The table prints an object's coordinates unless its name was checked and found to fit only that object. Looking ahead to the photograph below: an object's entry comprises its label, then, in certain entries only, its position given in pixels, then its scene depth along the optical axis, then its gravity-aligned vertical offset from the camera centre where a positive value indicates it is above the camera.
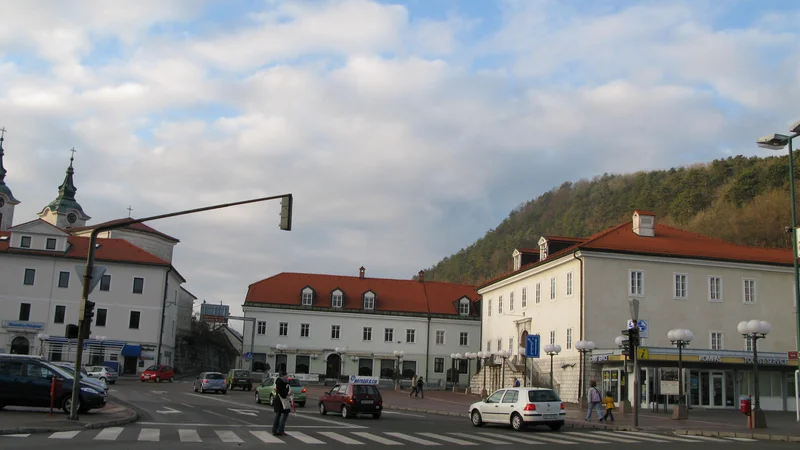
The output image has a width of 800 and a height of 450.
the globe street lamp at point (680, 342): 28.66 +0.76
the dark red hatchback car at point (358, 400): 28.86 -2.05
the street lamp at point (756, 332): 25.31 +1.20
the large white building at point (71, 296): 66.38 +3.54
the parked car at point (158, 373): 60.25 -2.84
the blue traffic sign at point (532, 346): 33.66 +0.42
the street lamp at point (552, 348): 38.22 +0.39
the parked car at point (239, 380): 53.84 -2.71
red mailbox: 25.43 -1.43
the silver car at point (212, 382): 46.75 -2.61
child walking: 28.27 -1.71
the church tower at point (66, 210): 97.06 +16.26
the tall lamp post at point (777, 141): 23.52 +7.09
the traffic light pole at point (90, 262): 20.95 +2.12
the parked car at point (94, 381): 25.03 -1.55
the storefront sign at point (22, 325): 65.75 +0.65
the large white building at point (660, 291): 45.25 +4.36
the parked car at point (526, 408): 23.84 -1.73
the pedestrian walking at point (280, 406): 19.97 -1.66
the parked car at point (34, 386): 23.67 -1.68
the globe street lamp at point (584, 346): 37.25 +0.56
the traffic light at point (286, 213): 22.11 +3.88
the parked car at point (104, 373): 48.21 -2.50
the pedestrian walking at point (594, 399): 28.98 -1.59
